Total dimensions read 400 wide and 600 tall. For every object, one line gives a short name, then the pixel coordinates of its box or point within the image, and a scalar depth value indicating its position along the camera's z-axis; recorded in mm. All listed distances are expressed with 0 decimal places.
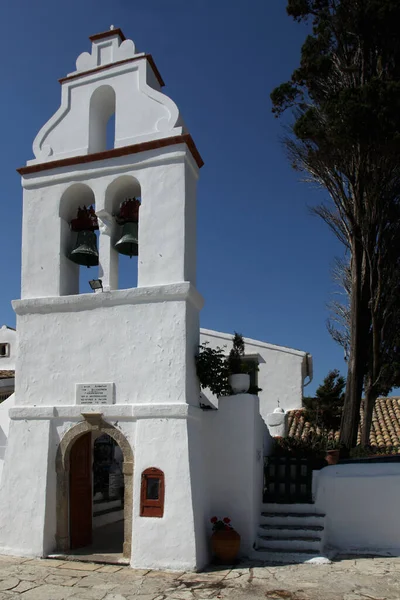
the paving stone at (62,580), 7219
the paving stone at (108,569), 7840
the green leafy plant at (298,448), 11172
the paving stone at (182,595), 6613
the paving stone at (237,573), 7603
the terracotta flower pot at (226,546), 8242
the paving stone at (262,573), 7551
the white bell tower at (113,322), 8289
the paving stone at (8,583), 7008
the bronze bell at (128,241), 9352
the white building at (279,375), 17016
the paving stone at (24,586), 6910
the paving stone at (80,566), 7935
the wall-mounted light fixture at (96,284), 9180
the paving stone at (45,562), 8141
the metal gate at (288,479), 9570
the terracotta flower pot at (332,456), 10625
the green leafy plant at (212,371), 8938
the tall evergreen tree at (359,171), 13102
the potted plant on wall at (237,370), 9328
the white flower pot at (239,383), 9320
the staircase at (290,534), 8383
